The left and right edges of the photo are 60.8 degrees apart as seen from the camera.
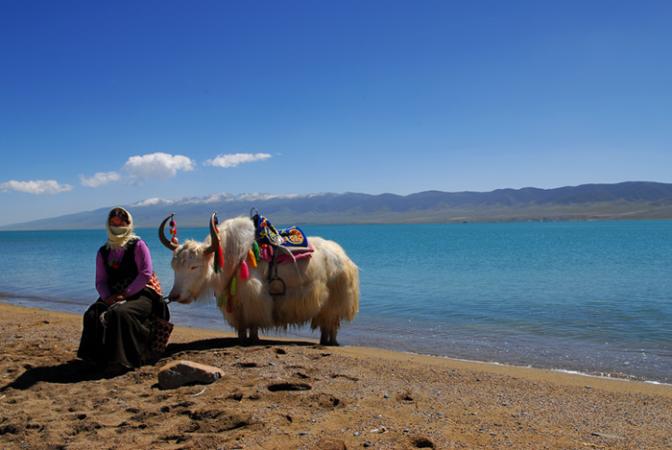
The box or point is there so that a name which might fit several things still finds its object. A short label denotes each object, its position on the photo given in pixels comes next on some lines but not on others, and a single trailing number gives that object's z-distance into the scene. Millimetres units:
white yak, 5453
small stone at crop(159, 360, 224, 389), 4234
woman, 4688
